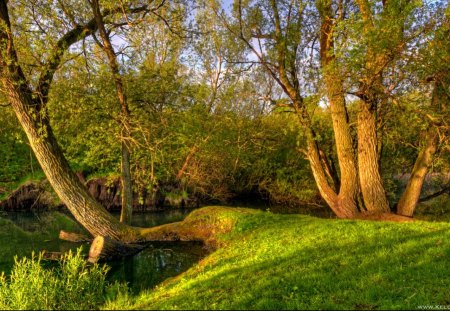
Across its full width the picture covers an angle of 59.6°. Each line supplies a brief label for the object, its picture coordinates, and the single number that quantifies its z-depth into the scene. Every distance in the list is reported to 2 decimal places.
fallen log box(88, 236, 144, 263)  14.16
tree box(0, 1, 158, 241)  12.86
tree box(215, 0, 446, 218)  12.09
